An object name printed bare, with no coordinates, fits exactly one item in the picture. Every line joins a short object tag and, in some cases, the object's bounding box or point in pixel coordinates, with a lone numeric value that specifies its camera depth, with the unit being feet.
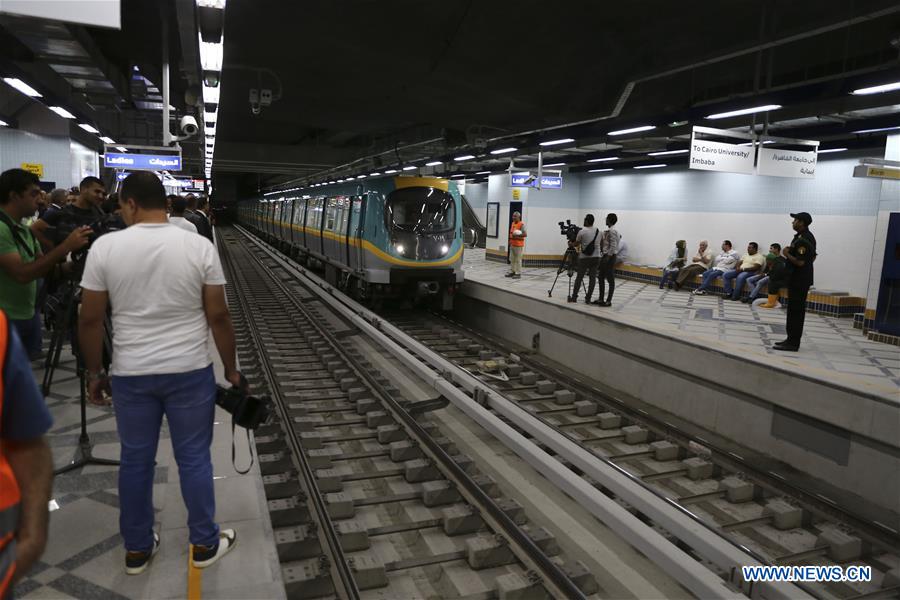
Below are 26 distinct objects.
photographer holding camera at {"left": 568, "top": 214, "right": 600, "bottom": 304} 33.86
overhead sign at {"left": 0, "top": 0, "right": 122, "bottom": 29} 9.66
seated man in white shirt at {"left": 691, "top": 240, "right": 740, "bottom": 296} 43.88
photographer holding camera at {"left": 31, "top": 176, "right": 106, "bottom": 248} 14.28
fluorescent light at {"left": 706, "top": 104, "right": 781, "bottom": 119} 22.67
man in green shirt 11.66
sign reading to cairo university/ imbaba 28.27
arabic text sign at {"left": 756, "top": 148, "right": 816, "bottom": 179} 30.04
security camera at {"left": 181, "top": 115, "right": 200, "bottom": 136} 31.37
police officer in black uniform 22.61
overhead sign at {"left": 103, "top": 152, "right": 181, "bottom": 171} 37.68
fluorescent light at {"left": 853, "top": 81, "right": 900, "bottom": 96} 19.30
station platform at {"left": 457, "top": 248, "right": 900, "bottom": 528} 17.97
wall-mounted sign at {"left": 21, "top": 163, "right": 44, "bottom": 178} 45.86
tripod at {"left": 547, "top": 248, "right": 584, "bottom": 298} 39.53
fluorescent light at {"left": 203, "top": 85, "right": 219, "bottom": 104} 27.04
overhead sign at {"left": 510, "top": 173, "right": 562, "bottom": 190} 47.04
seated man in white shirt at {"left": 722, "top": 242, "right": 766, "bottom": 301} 41.50
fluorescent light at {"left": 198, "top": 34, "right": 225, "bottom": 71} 21.11
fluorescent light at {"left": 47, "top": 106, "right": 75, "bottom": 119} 34.49
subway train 36.35
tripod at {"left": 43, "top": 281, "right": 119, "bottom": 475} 12.40
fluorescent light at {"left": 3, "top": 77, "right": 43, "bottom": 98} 27.01
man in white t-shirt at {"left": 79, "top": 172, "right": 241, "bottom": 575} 8.46
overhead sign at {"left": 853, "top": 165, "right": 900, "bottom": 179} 24.35
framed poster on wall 65.62
